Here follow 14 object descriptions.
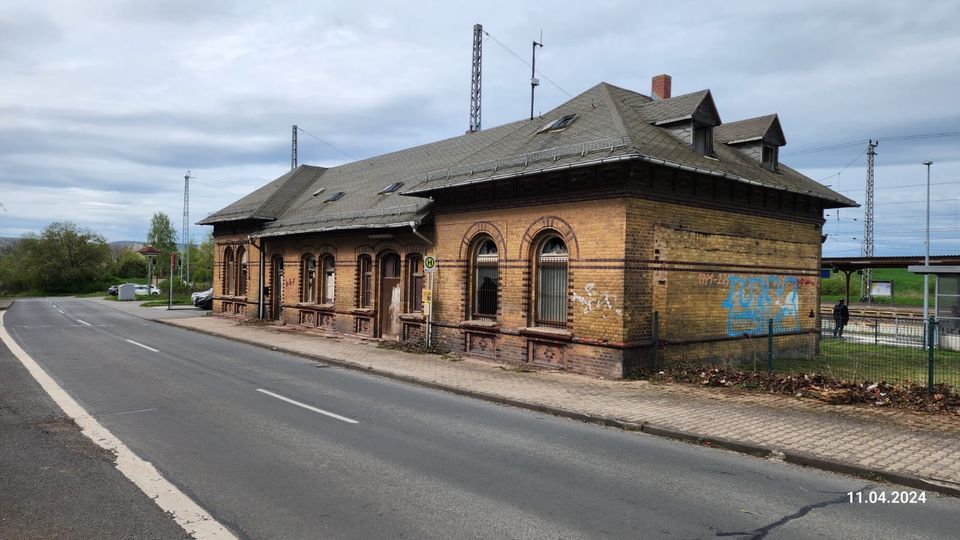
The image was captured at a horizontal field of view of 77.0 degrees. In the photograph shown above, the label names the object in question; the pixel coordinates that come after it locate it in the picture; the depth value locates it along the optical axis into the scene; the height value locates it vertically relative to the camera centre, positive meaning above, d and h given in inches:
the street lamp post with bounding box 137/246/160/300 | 1560.0 +44.5
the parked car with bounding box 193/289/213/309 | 1486.2 -79.0
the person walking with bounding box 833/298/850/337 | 910.4 -59.5
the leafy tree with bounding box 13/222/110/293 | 2753.4 +35.0
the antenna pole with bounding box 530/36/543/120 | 854.5 +276.9
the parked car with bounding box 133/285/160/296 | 2479.0 -95.2
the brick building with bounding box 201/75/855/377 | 491.2 +34.7
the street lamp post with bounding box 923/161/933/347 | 1001.1 -5.5
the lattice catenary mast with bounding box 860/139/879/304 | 1745.4 +195.8
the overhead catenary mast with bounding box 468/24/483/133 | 981.8 +319.7
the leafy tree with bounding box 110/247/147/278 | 3540.8 +17.0
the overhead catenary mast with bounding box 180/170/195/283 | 2676.9 +244.5
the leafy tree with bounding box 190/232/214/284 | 3157.2 +45.4
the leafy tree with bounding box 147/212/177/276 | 3860.7 +220.4
